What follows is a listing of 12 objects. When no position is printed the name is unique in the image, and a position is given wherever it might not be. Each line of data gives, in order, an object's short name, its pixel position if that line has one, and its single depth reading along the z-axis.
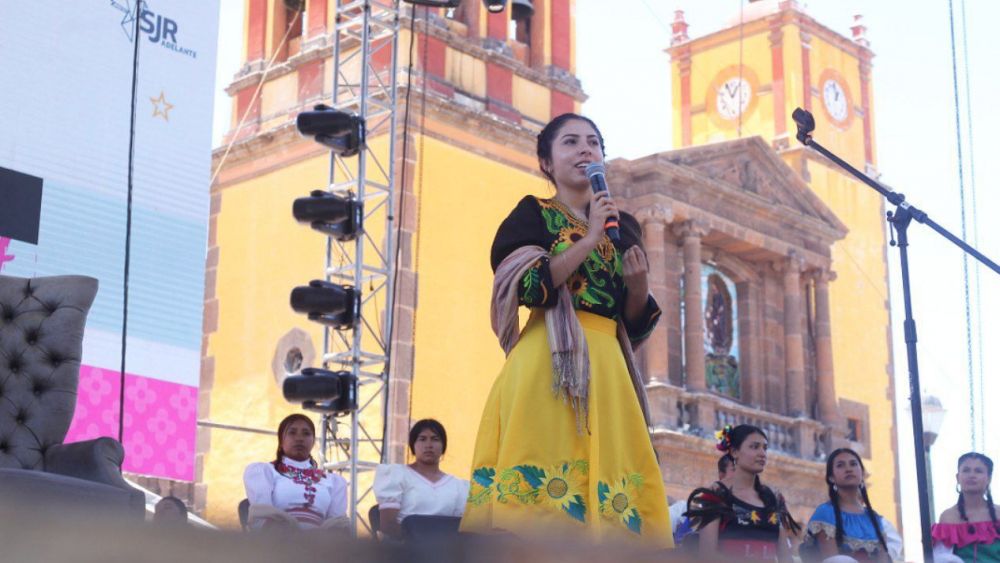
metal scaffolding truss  9.41
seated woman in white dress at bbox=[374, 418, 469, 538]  5.77
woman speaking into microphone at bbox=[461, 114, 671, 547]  2.74
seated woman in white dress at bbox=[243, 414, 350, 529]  5.59
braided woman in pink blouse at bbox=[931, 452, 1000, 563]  5.88
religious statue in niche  17.59
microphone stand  5.45
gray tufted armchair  3.84
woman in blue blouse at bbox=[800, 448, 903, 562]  5.48
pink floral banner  8.63
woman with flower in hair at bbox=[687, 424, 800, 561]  5.22
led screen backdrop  8.43
